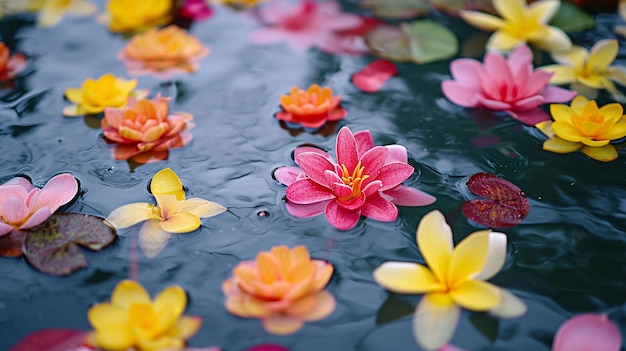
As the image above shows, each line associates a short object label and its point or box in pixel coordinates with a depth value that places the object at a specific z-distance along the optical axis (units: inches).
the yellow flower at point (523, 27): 33.3
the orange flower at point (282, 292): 25.5
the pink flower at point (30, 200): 27.1
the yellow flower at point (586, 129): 29.2
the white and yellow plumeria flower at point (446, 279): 25.7
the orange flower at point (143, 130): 29.4
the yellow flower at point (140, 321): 25.1
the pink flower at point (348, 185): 27.6
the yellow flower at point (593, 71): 31.7
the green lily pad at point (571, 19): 34.6
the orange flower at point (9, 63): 32.6
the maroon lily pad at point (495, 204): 27.8
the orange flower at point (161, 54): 33.2
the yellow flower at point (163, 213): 27.5
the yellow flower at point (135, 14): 35.0
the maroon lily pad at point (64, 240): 26.9
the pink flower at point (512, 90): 30.4
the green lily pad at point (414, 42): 33.6
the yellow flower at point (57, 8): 35.6
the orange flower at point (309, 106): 30.1
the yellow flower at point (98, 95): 30.9
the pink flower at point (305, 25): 34.4
